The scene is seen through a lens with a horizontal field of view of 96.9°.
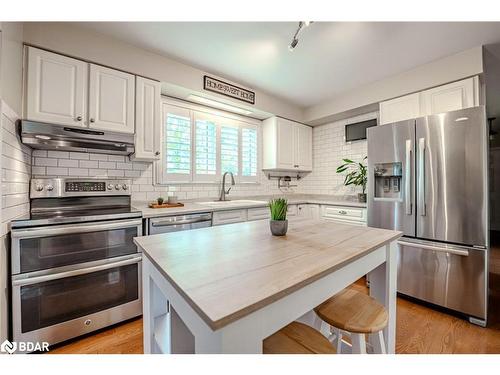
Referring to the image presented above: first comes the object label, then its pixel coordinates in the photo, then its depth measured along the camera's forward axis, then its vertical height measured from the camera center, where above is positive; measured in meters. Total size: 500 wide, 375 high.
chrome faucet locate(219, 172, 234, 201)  3.16 +0.02
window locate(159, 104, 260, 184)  2.76 +0.63
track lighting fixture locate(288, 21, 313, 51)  1.64 +1.20
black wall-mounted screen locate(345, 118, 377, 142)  3.34 +0.96
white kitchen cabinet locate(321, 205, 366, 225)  2.88 -0.32
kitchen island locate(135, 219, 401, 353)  0.55 -0.27
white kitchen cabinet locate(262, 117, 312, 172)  3.53 +0.77
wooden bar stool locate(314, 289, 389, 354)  0.98 -0.58
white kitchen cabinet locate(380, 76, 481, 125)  2.18 +0.98
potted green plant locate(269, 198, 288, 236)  1.19 -0.15
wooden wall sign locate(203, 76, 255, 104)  2.62 +1.28
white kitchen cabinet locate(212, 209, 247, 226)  2.40 -0.29
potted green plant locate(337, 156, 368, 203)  3.22 +0.26
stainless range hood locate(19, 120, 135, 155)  1.64 +0.44
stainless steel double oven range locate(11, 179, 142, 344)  1.45 -0.53
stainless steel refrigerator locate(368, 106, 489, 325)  1.82 -0.13
